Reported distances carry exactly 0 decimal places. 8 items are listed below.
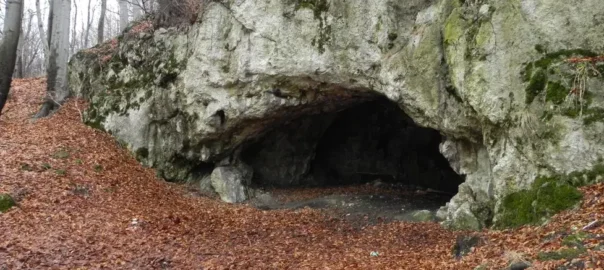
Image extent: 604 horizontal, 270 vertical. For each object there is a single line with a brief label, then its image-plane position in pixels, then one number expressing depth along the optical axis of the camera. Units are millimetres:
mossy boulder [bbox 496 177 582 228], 7328
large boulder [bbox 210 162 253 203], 13430
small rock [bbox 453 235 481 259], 7501
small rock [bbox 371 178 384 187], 16000
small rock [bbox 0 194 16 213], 9156
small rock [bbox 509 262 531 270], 5676
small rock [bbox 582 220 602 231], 6047
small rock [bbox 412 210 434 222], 10492
